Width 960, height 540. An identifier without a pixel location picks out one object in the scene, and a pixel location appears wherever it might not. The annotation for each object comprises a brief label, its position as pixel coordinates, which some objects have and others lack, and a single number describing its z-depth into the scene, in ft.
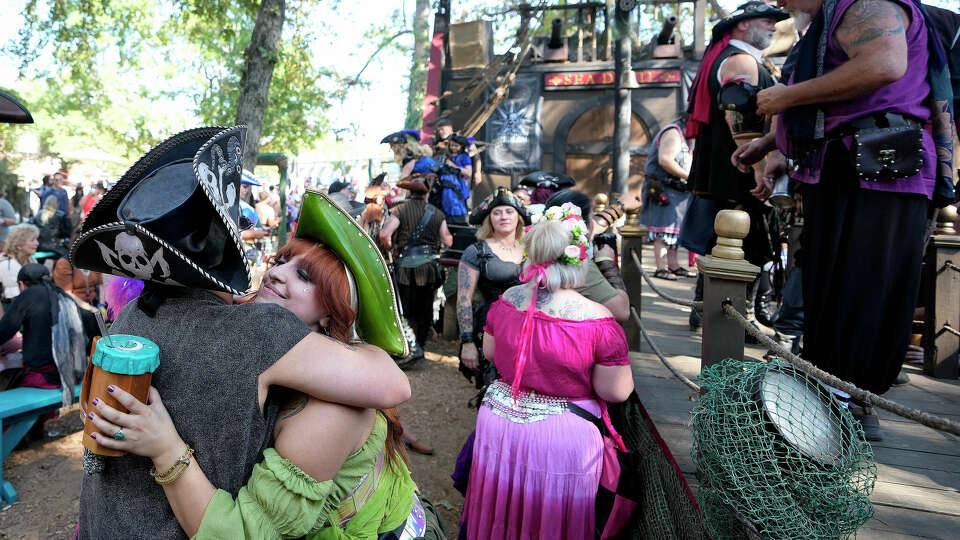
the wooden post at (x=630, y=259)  16.03
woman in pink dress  9.46
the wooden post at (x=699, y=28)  44.06
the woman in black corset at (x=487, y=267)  14.46
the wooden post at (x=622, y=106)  30.32
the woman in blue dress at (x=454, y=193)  27.53
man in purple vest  6.81
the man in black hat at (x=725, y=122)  11.37
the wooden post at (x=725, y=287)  7.09
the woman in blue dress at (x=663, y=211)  22.80
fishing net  5.05
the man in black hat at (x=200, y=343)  4.17
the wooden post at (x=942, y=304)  11.74
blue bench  14.67
